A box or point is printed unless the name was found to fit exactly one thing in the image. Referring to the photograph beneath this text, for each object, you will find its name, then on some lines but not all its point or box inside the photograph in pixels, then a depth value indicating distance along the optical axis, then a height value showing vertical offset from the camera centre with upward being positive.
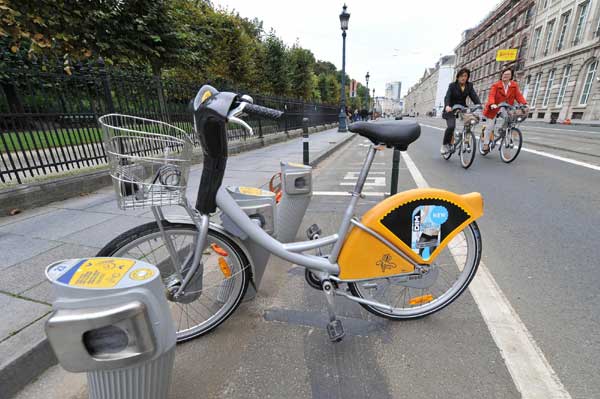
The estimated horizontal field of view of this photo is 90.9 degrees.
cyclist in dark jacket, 7.16 +0.00
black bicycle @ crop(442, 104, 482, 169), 6.78 -0.83
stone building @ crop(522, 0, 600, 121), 28.75 +3.21
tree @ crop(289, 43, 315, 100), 24.97 +2.57
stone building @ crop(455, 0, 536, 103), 43.28 +9.42
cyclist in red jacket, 7.11 -0.01
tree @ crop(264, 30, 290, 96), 21.41 +2.71
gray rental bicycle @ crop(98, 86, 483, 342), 1.55 -0.79
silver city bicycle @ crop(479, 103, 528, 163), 7.02 -0.85
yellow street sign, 44.25 +5.64
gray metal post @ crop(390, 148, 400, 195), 4.05 -1.04
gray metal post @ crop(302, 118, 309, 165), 5.82 -0.65
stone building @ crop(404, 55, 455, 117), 88.50 +3.24
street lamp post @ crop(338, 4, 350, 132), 14.28 +2.44
